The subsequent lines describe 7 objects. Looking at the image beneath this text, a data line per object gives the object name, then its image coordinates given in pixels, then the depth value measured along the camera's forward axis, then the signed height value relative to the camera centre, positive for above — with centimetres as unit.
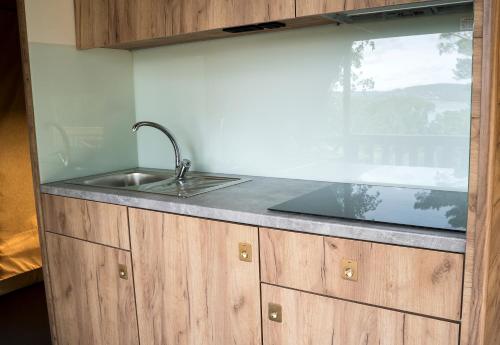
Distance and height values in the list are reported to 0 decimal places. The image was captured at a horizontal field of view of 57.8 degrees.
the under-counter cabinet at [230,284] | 123 -58
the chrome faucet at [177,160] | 222 -24
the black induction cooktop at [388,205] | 132 -33
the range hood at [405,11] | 146 +33
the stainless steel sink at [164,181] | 190 -33
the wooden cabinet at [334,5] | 141 +33
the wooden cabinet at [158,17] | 168 +39
